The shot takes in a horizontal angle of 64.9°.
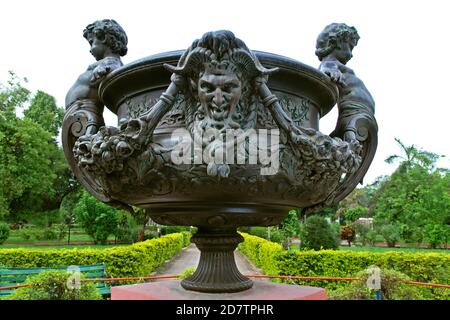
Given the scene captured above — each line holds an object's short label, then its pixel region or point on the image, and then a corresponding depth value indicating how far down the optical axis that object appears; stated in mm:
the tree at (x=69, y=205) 27736
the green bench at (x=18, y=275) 5906
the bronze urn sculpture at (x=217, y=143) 1609
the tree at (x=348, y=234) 28705
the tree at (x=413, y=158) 26656
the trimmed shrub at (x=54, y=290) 4121
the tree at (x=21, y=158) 18859
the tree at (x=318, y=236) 11539
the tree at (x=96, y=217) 21000
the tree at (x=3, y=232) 20141
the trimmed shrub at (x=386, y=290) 4520
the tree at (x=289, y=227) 19891
